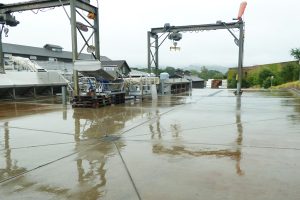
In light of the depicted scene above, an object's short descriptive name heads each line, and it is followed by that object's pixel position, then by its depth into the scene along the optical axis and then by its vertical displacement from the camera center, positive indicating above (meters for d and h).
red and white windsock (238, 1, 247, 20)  19.12 +5.18
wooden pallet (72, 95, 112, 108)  12.19 -0.66
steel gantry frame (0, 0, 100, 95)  12.87 +3.83
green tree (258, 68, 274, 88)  50.53 +1.69
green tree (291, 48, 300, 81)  42.31 +4.62
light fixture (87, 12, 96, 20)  14.26 +3.56
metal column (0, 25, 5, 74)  17.15 +1.44
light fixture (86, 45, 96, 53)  14.20 +1.87
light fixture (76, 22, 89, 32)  13.46 +2.90
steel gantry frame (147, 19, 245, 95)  20.06 +4.13
